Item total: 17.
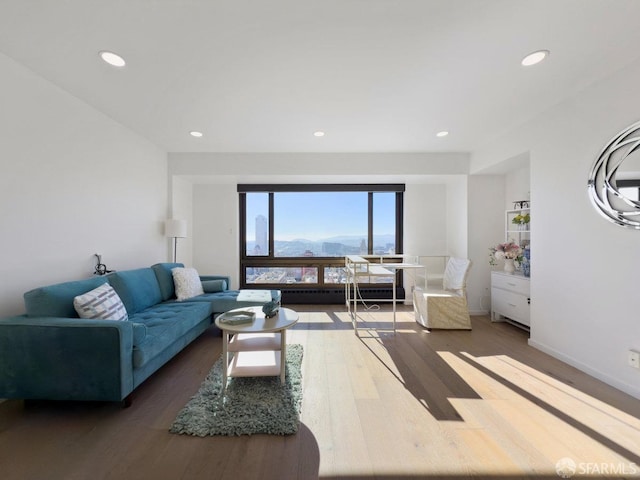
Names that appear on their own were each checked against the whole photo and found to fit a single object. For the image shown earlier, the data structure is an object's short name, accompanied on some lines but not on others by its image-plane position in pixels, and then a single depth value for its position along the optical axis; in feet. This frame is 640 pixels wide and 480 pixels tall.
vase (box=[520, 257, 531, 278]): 10.69
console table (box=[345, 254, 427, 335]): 10.71
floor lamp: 12.17
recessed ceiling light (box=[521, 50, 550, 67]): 6.06
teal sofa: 5.47
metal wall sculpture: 6.40
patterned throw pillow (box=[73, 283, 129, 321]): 6.35
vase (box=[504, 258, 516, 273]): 11.46
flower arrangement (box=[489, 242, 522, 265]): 11.14
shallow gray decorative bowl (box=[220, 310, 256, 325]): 6.82
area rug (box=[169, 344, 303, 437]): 5.20
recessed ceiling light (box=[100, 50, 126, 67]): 6.12
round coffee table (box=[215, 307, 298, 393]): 6.42
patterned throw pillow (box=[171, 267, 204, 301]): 10.57
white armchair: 11.04
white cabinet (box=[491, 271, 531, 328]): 10.44
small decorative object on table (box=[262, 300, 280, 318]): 7.34
